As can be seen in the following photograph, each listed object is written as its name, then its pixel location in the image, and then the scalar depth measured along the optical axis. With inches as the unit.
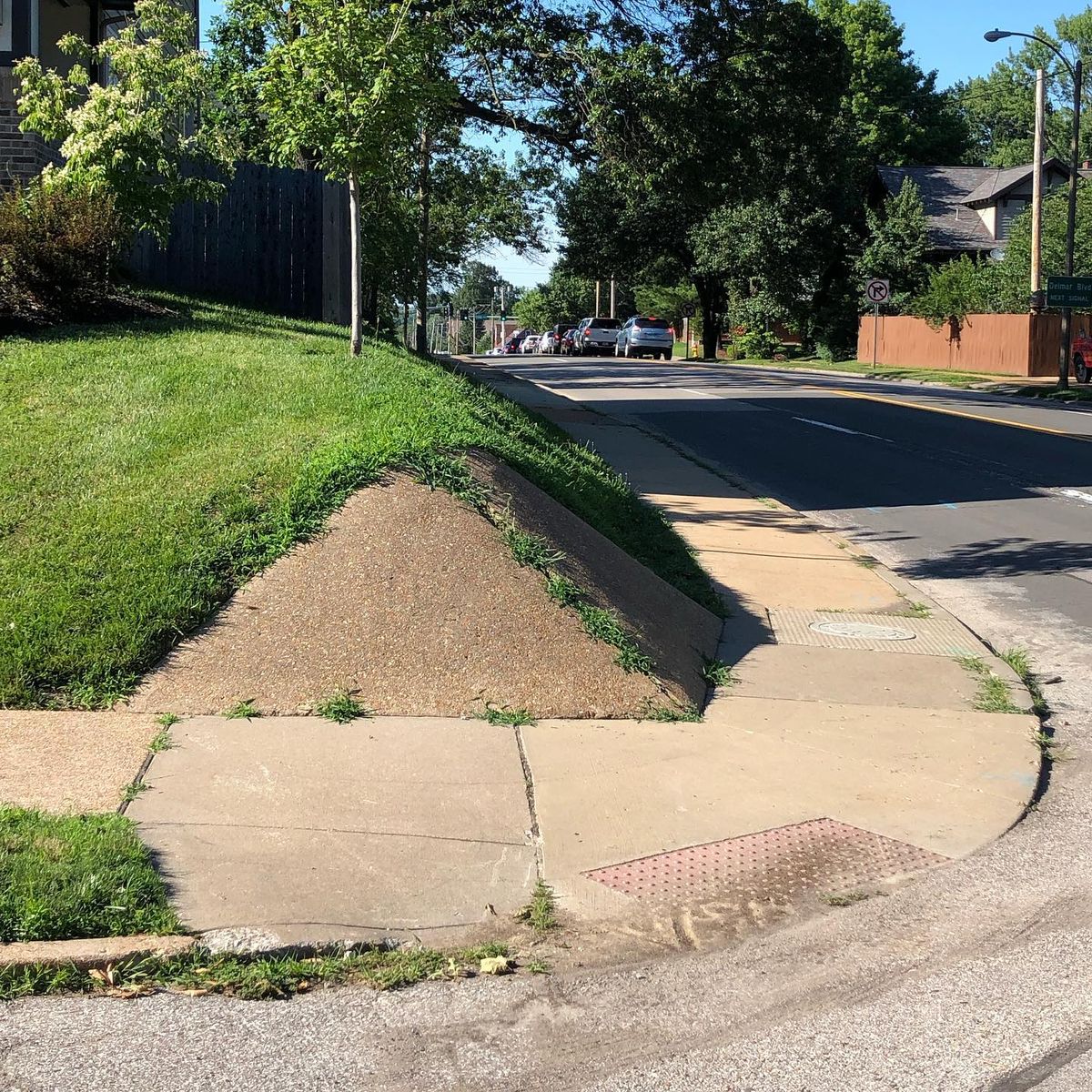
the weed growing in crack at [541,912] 169.5
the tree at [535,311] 4030.5
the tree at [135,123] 513.3
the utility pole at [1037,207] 1316.4
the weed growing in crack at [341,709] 241.1
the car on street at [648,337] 2135.8
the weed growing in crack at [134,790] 196.6
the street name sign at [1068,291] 1272.1
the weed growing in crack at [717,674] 284.8
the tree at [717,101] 904.5
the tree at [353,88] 418.6
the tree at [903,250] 2057.1
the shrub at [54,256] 447.3
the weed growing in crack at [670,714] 253.8
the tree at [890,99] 2581.2
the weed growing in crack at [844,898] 180.5
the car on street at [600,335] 2338.8
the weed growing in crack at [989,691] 275.0
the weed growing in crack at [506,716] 246.7
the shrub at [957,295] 1720.0
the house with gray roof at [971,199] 2194.9
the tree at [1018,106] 3174.2
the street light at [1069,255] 1280.8
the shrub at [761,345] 2316.7
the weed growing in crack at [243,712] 239.1
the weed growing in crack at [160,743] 218.4
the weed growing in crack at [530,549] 289.0
